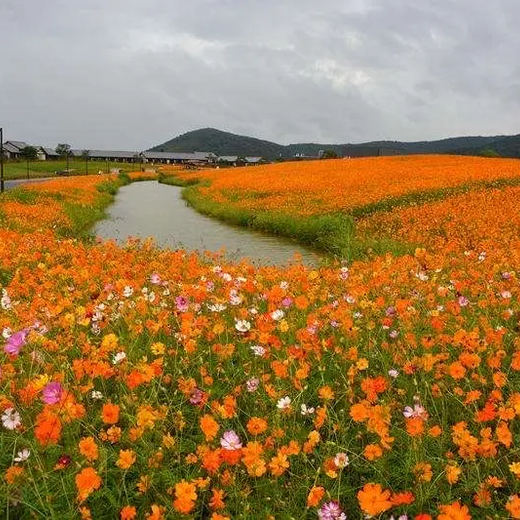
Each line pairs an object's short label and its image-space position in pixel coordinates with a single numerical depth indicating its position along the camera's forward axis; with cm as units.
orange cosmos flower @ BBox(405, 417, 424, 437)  237
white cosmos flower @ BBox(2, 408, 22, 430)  244
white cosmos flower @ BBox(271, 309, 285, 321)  381
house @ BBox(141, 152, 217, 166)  15925
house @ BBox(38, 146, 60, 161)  13962
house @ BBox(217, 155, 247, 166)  13708
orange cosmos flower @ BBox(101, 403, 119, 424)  228
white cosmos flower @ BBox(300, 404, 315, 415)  282
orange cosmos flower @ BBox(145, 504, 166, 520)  201
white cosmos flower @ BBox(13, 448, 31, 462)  226
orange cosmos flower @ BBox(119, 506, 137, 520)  200
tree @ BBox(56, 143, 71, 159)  13412
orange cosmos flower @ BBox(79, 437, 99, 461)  220
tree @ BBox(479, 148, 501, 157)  6656
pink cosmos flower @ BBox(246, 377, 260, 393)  308
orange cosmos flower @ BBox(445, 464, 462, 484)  226
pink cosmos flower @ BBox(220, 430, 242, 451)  234
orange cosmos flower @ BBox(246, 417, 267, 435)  241
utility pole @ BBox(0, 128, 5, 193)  3467
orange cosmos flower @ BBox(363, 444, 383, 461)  226
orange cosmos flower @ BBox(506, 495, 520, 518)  204
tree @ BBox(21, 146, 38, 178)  10512
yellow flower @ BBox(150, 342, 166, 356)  318
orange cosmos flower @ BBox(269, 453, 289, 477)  224
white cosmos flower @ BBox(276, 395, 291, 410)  268
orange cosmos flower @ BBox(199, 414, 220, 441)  228
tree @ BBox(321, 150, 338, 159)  9394
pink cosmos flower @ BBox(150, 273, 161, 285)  496
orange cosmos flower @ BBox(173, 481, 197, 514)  193
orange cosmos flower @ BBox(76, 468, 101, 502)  199
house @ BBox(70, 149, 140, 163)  15725
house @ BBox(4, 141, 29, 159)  11900
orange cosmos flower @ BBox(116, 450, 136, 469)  216
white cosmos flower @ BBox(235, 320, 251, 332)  371
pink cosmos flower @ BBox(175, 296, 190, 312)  394
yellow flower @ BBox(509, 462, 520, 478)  224
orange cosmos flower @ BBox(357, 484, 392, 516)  189
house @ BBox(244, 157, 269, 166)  15788
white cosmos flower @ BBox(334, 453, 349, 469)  229
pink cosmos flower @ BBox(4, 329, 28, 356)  282
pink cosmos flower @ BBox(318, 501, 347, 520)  211
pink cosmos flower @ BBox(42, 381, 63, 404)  239
